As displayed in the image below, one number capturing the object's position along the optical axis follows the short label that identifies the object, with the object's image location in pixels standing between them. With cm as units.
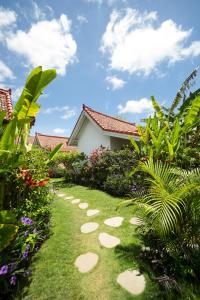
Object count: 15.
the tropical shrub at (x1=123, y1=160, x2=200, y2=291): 191
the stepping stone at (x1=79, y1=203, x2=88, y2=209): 453
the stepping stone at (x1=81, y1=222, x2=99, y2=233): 320
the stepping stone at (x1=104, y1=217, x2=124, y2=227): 331
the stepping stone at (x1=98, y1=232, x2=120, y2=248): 269
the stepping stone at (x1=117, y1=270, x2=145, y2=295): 188
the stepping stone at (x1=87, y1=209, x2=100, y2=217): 393
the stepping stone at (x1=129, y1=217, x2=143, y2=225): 328
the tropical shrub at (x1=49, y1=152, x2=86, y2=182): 863
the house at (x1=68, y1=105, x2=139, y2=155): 741
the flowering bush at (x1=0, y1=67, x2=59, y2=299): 188
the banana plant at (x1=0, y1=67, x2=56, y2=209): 203
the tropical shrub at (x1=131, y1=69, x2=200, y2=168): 400
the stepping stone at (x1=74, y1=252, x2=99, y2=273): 225
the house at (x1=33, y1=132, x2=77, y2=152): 1764
